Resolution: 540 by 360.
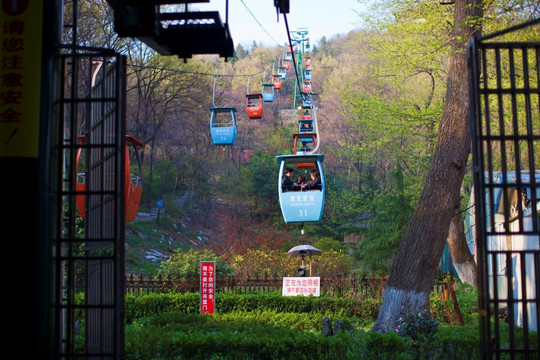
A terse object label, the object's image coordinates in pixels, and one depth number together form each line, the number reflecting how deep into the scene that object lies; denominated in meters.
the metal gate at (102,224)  5.70
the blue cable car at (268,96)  39.76
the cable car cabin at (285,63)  48.25
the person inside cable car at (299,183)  16.82
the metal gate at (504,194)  5.38
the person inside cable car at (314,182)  16.47
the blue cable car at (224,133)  25.78
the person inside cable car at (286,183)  16.77
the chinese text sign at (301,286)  18.92
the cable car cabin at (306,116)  37.88
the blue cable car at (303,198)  16.44
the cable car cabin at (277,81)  43.47
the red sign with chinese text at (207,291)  17.23
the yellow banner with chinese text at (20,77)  4.81
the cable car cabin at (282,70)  45.97
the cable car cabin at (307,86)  46.88
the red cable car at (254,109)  31.53
